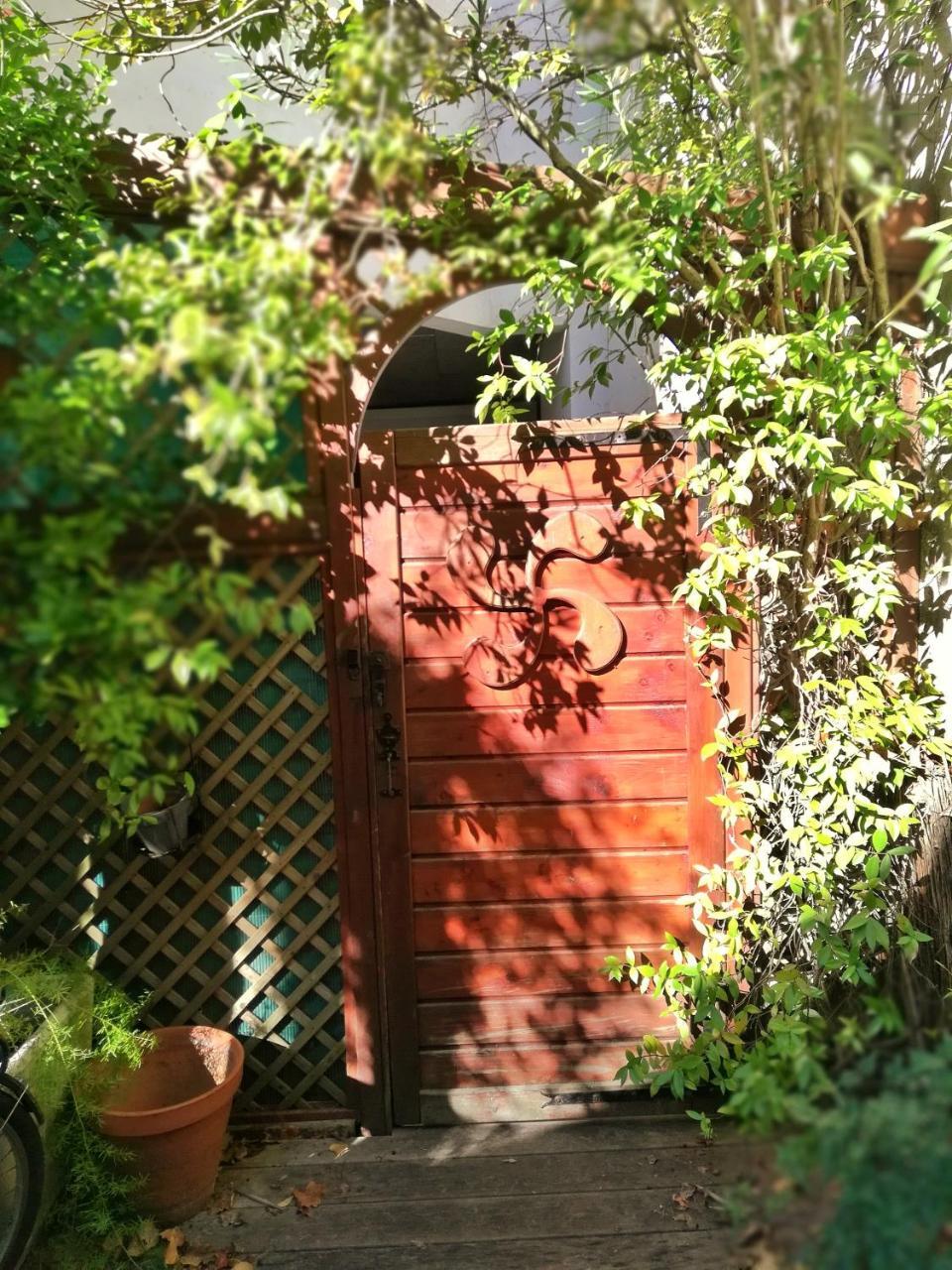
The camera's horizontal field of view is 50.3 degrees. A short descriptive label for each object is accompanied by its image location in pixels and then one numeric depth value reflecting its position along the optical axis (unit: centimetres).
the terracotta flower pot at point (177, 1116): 250
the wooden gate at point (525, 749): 271
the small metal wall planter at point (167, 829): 270
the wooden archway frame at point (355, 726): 263
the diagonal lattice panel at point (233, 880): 281
